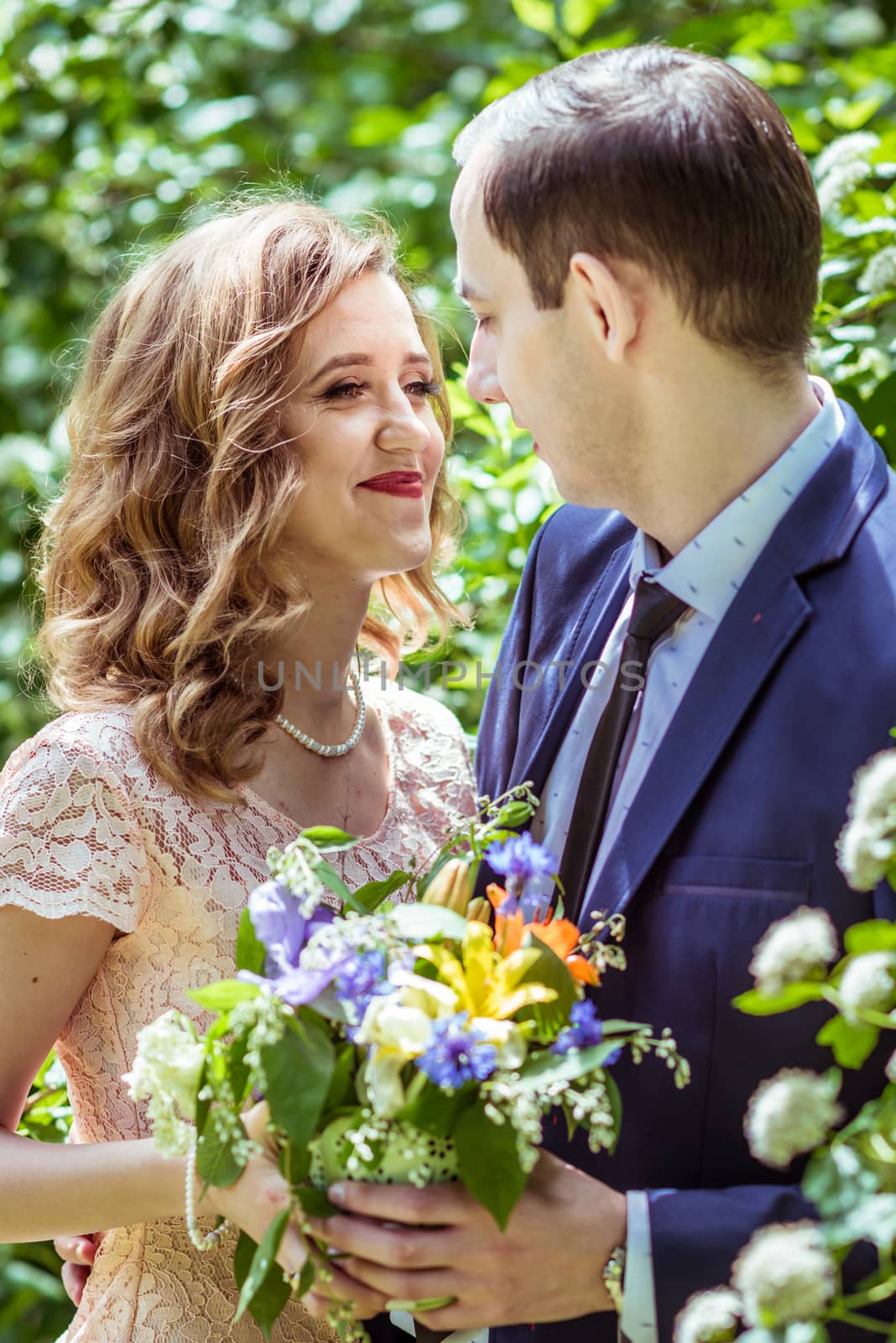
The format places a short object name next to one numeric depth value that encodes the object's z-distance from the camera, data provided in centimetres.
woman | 167
